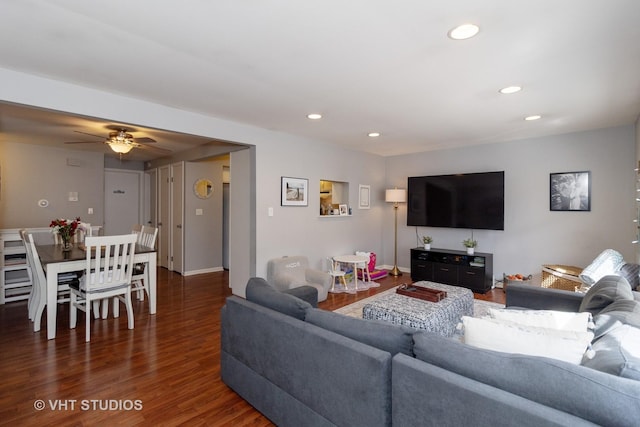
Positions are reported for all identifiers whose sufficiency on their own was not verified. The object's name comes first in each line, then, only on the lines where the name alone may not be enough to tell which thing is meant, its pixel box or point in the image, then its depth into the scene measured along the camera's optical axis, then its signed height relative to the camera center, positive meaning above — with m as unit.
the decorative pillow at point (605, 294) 2.01 -0.52
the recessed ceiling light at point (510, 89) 2.83 +1.10
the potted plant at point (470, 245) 5.12 -0.51
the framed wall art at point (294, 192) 4.65 +0.32
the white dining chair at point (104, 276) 3.11 -0.64
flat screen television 4.98 +0.20
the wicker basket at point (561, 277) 3.80 -0.78
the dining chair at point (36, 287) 3.32 -0.79
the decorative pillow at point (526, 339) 1.26 -0.52
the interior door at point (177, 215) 6.08 -0.03
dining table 3.10 -0.53
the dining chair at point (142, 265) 3.94 -0.66
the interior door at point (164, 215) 6.48 -0.03
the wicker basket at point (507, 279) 4.65 -0.97
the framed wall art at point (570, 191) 4.33 +0.30
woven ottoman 2.72 -0.88
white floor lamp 5.93 +0.26
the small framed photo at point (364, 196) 5.99 +0.31
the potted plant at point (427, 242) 5.63 -0.51
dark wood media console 4.86 -0.87
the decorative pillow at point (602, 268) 3.07 -0.53
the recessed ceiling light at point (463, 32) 1.90 +1.10
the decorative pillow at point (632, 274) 3.10 -0.59
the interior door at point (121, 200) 6.72 +0.28
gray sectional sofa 1.02 -0.64
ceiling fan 4.16 +0.96
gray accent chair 4.21 -0.83
